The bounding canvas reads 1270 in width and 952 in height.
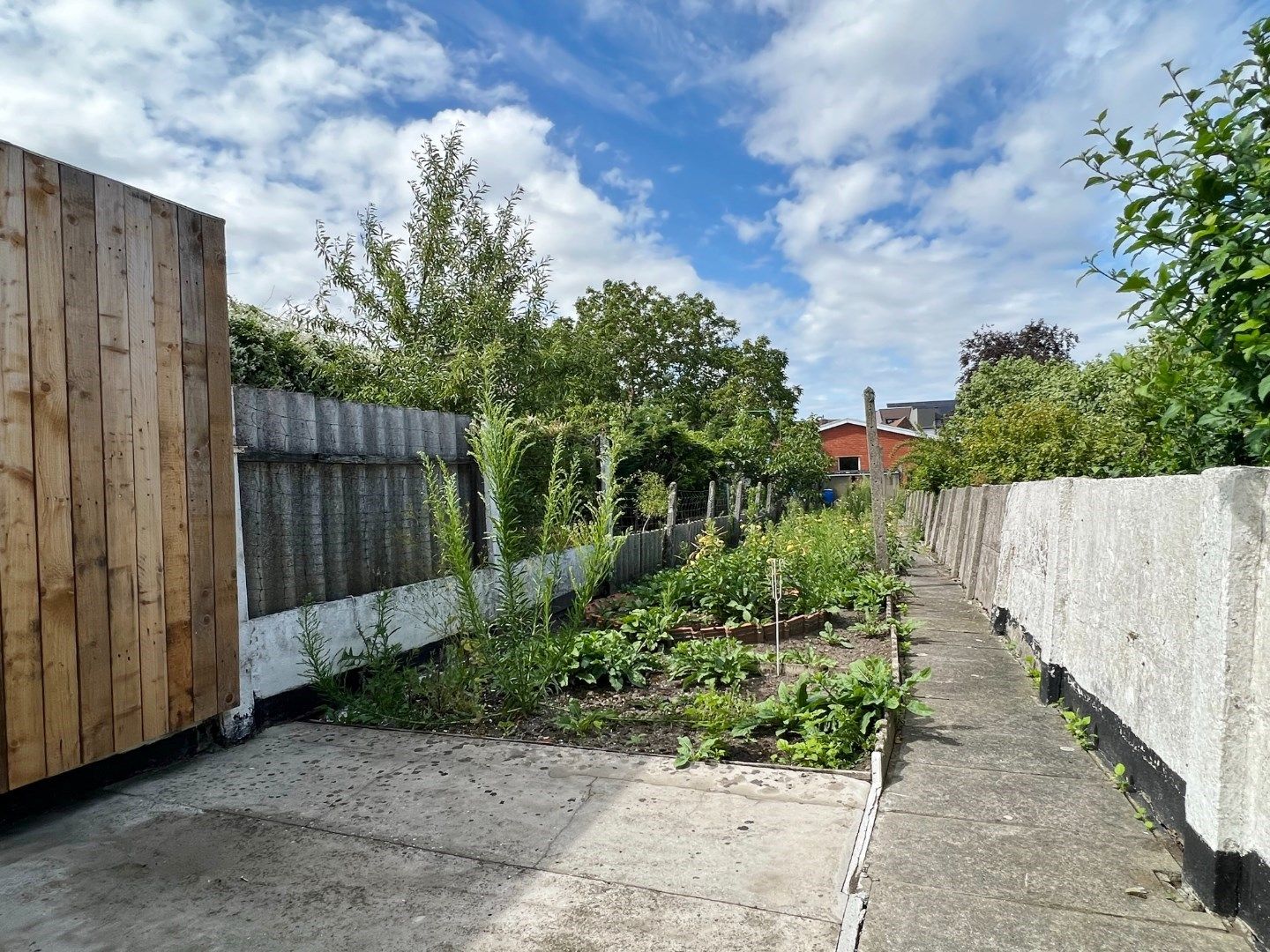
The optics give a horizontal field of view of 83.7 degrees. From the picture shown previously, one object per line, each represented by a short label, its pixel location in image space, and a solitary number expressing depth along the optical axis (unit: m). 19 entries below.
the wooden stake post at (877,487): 9.04
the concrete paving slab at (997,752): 3.58
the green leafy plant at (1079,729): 3.81
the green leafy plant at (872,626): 6.43
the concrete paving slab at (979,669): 5.30
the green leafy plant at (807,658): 5.07
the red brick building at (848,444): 47.03
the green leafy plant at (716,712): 3.92
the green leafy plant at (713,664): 4.89
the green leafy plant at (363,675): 4.39
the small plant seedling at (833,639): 6.12
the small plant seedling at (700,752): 3.64
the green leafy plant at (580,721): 4.17
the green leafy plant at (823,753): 3.59
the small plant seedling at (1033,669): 5.10
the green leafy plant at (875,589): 7.26
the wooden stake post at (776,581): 5.43
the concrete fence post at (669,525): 9.62
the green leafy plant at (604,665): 4.99
